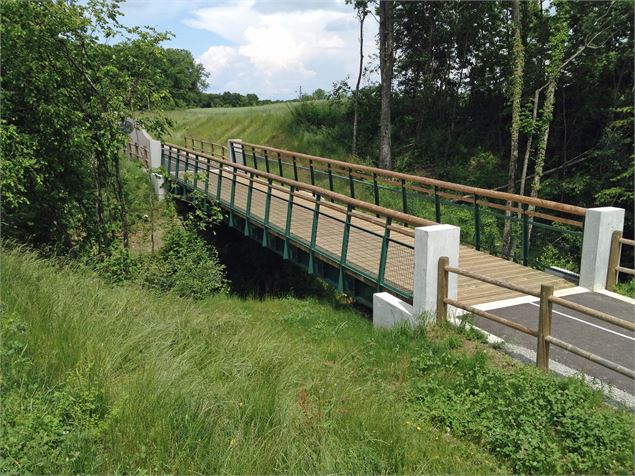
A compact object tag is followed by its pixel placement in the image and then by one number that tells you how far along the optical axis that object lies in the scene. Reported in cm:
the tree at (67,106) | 907
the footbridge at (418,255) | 608
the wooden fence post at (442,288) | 603
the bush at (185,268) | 1041
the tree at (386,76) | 1886
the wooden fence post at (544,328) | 470
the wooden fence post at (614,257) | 693
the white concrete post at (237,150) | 1872
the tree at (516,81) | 1593
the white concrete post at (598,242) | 683
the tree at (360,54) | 2396
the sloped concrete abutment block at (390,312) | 637
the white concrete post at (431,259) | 601
